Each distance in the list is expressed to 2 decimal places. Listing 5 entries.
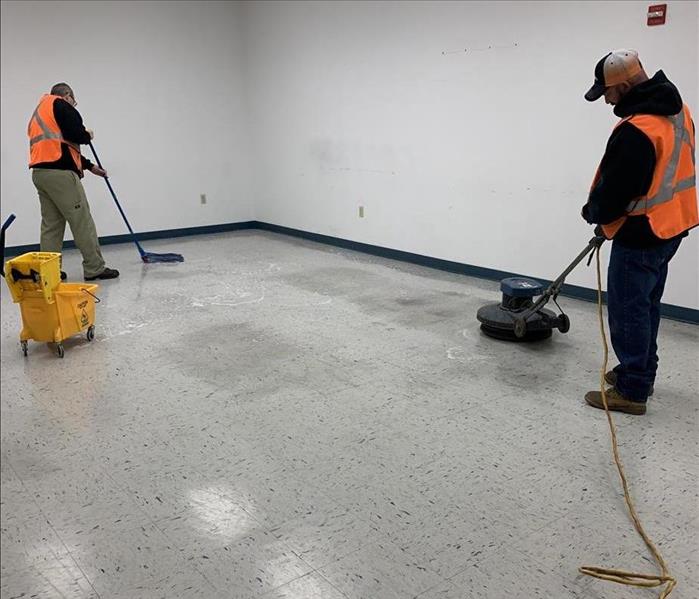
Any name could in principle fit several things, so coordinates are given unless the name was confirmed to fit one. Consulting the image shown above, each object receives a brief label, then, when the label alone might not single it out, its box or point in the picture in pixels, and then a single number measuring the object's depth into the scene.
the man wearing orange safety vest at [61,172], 4.19
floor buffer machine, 3.10
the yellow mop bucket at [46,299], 2.84
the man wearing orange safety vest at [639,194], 2.12
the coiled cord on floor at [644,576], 1.53
